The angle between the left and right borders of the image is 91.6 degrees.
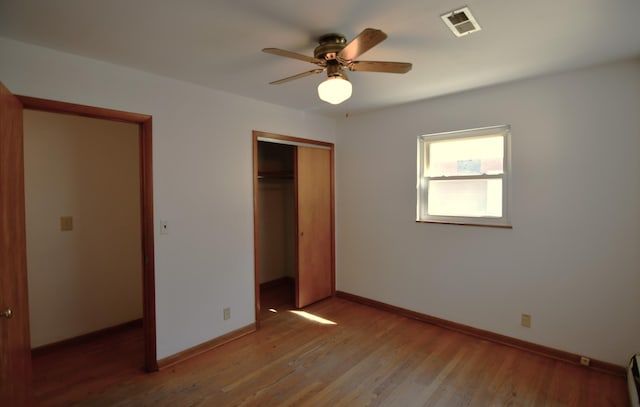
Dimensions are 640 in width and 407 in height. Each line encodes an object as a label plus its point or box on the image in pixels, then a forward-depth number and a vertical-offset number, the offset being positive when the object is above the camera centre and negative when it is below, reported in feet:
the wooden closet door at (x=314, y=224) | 12.57 -1.24
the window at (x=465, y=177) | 9.75 +0.59
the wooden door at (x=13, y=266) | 5.16 -1.23
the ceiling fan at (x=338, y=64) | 5.86 +2.56
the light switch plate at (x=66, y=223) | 9.61 -0.80
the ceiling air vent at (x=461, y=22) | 5.46 +3.18
